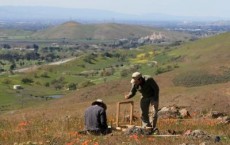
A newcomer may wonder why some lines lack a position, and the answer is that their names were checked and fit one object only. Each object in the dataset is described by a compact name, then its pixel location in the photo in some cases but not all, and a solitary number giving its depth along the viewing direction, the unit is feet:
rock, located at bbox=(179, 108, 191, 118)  71.46
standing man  48.62
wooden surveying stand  50.40
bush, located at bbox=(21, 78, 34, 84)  376.17
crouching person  48.07
